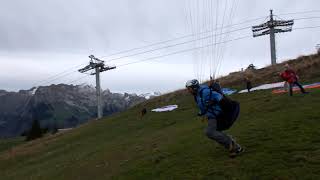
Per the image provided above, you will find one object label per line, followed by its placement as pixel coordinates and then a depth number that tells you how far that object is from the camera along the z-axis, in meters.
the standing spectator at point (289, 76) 13.27
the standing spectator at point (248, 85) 19.66
